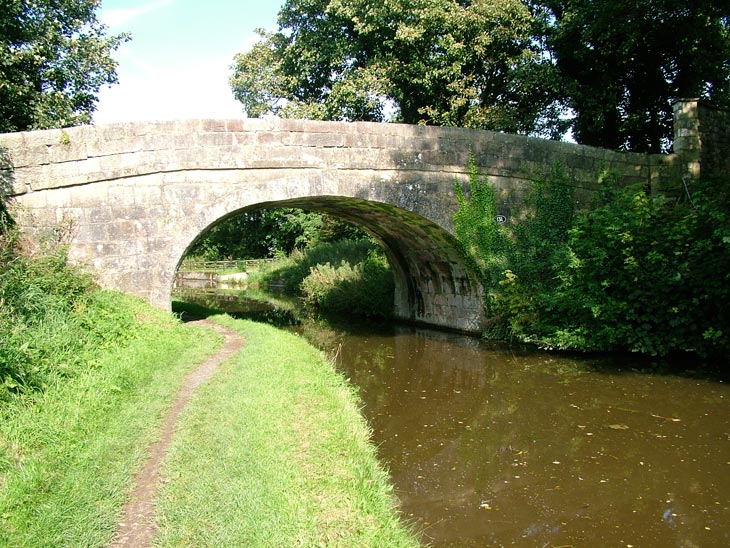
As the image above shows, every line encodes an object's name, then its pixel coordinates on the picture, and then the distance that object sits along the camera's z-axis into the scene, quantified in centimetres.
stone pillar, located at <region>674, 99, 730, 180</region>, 1152
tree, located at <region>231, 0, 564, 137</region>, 1484
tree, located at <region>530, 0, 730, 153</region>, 1273
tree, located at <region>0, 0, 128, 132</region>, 1202
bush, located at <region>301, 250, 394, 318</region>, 1518
